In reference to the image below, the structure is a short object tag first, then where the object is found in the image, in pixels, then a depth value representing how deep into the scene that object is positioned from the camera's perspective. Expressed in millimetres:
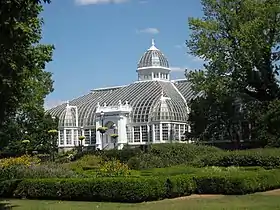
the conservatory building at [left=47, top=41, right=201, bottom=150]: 62056
